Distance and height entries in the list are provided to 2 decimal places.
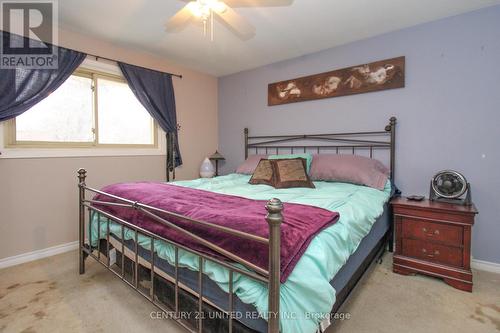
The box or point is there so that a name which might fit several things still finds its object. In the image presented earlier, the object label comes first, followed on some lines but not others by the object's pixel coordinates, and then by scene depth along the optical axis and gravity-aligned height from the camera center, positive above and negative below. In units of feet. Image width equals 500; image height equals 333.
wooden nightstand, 6.28 -2.14
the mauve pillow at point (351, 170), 7.86 -0.38
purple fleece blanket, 3.36 -0.98
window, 8.26 +1.45
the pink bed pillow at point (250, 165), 10.69 -0.29
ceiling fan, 5.70 +3.52
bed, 3.11 -1.74
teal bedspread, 3.11 -1.56
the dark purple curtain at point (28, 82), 7.36 +2.29
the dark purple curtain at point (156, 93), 10.12 +2.74
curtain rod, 9.03 +3.67
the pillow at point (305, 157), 9.32 +0.05
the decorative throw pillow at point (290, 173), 7.95 -0.49
